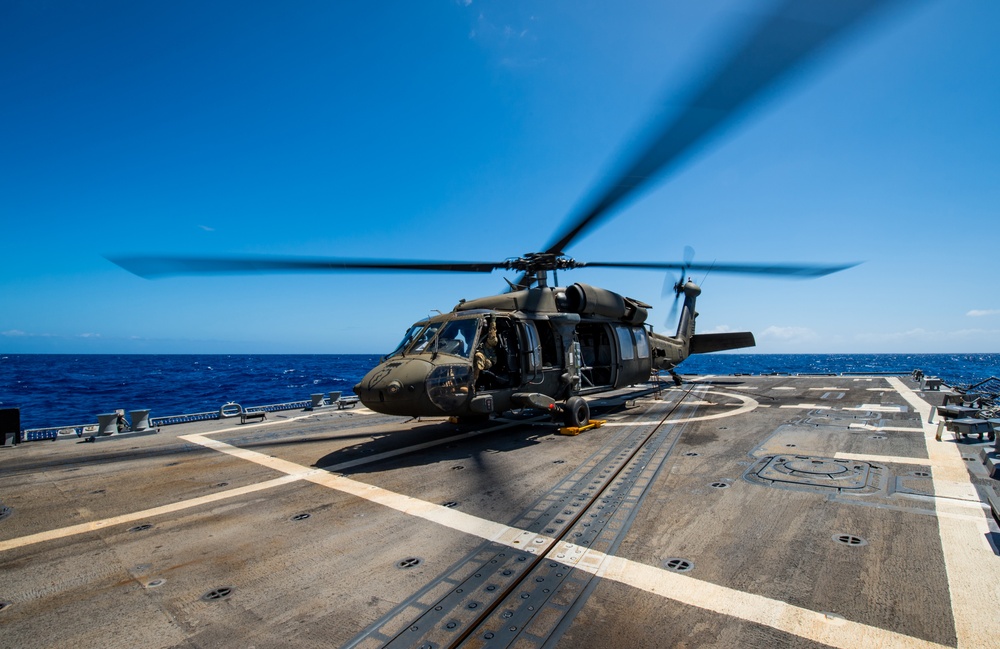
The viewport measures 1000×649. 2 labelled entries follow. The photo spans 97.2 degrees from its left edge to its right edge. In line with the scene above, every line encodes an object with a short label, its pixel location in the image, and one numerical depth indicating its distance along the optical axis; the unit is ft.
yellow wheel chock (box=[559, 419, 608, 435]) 33.77
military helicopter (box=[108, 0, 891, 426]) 24.73
